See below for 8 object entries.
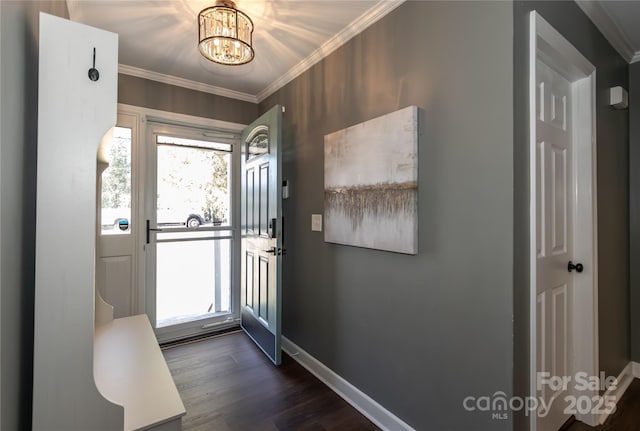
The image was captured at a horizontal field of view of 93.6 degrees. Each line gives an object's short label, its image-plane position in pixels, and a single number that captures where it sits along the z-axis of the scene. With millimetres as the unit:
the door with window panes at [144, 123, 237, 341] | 2992
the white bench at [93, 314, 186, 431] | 1130
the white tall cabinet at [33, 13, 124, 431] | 889
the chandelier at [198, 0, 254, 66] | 1698
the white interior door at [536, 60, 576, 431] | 1558
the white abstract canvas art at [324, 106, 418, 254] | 1644
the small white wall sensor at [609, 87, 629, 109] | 2047
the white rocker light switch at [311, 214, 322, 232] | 2447
